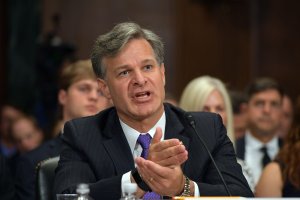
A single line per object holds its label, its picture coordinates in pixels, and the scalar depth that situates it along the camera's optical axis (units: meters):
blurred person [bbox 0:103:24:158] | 12.13
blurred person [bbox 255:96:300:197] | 6.67
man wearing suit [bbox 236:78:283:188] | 8.65
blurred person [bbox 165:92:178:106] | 9.40
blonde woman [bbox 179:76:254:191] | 7.72
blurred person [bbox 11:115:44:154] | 11.65
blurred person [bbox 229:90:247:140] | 9.78
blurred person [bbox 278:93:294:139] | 10.53
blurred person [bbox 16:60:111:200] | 7.77
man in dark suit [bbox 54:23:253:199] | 5.10
